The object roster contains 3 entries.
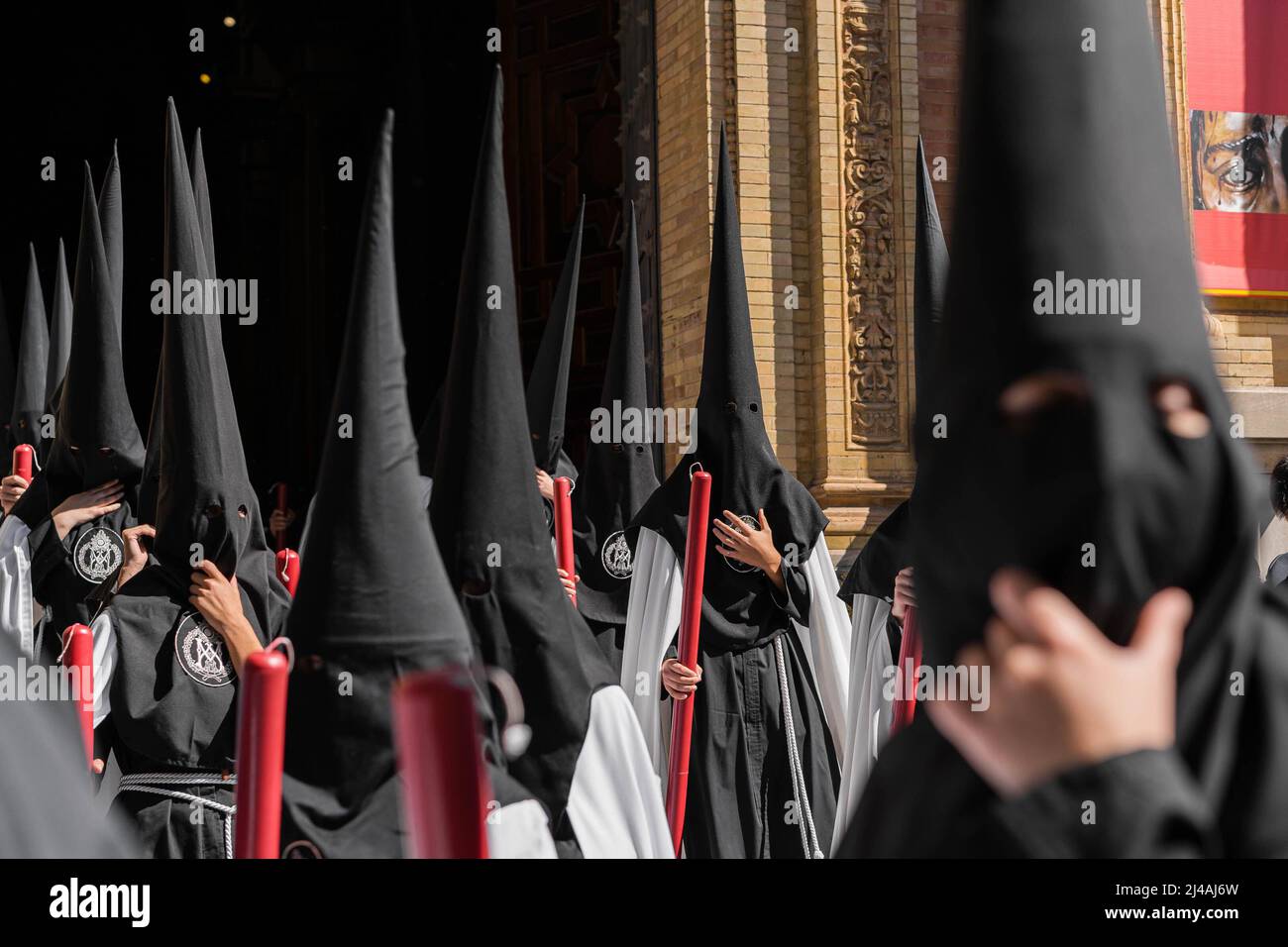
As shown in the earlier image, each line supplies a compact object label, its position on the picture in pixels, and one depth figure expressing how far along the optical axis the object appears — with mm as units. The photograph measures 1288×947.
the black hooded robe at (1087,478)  2734
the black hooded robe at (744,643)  10000
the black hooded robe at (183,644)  7180
